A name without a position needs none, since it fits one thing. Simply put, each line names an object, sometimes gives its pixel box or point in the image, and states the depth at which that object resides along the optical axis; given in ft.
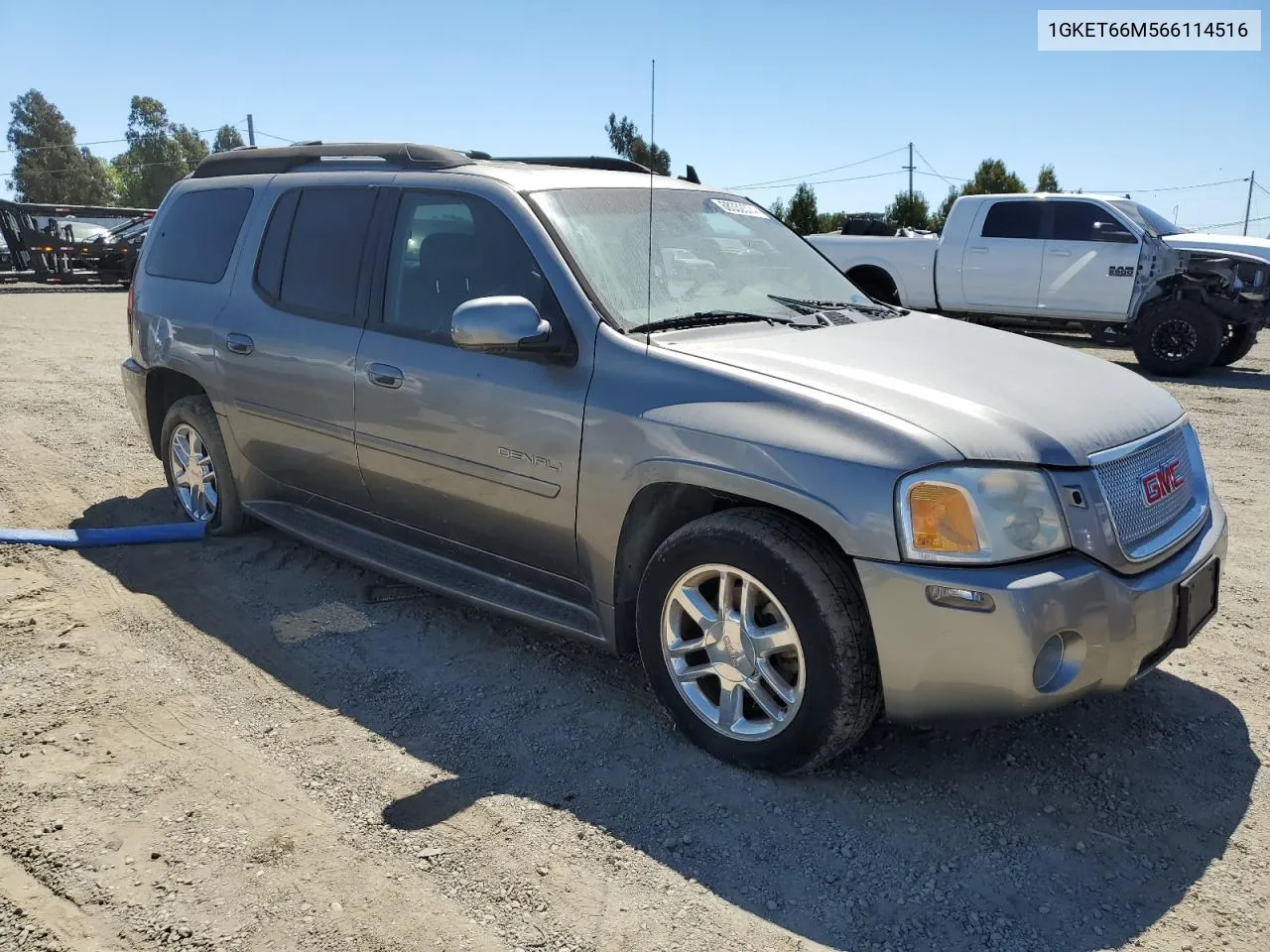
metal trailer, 82.84
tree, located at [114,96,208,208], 274.98
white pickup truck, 37.40
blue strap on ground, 17.20
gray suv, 9.16
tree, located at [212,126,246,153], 274.48
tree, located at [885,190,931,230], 130.93
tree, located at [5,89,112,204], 256.93
